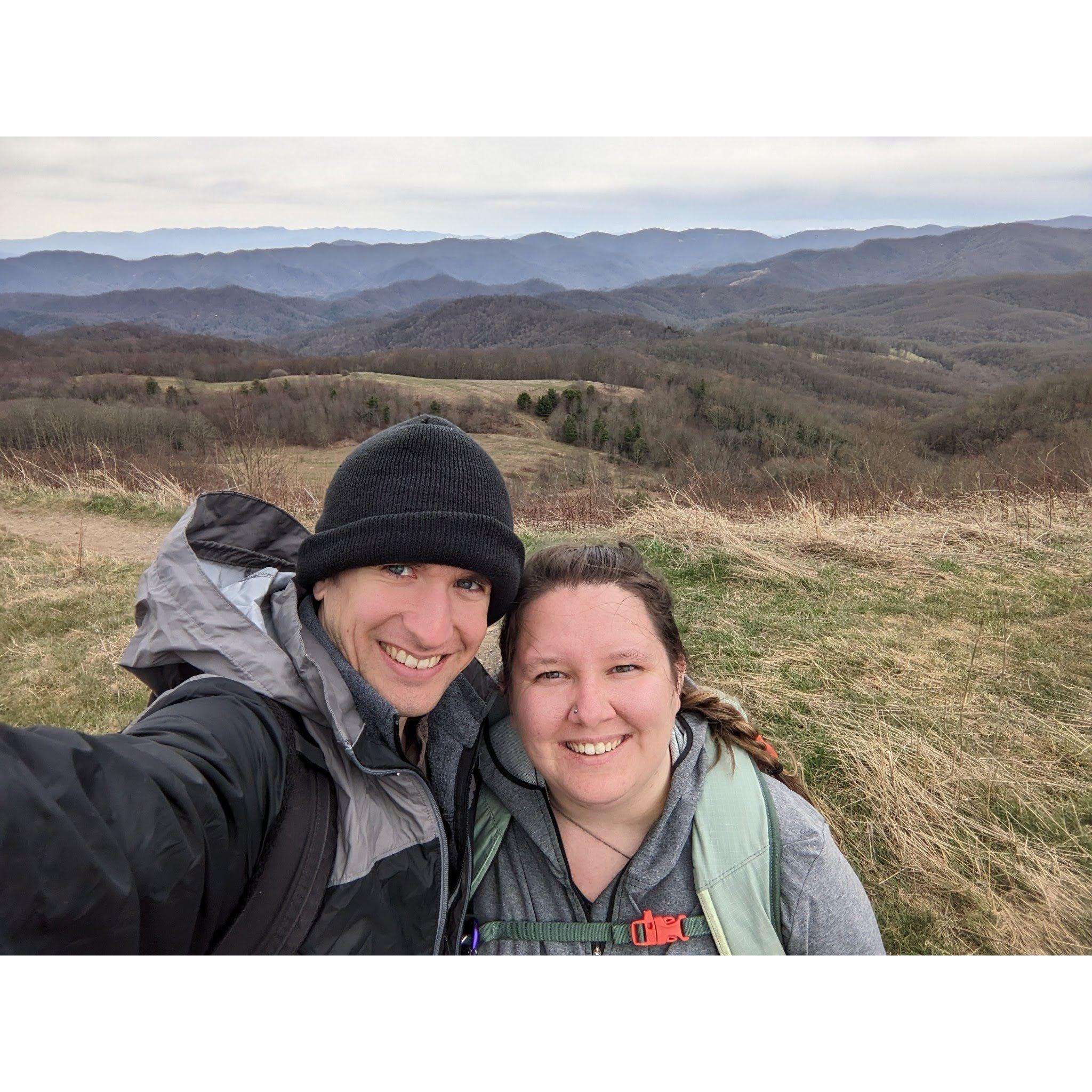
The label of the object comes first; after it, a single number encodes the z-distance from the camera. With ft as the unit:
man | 2.48
